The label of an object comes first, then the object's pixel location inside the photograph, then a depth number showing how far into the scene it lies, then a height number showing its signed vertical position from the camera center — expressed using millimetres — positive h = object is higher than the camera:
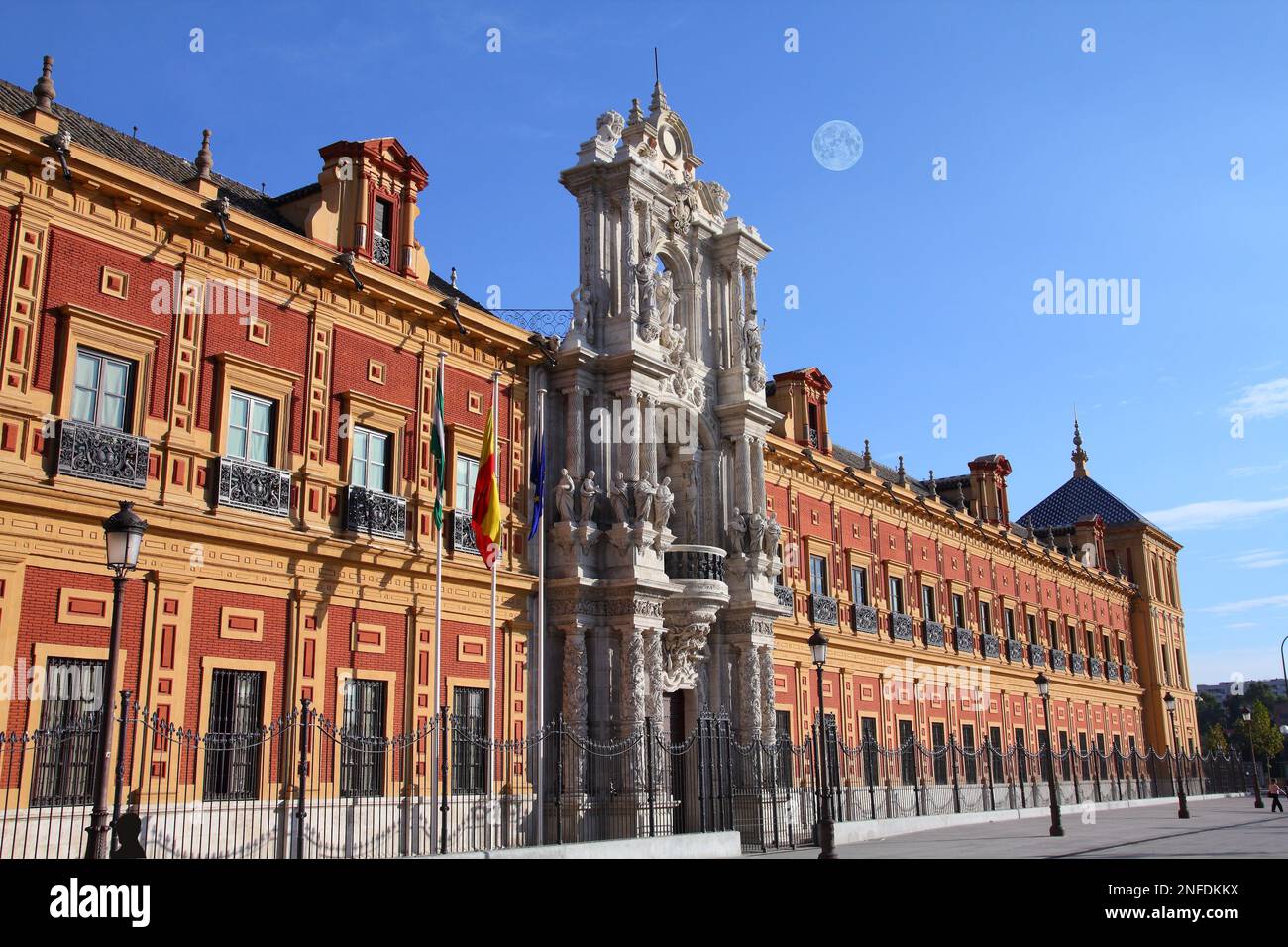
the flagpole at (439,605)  18178 +2379
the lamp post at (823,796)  18688 -709
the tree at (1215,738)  78000 +501
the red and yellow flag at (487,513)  18844 +3898
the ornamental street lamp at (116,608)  9703 +1379
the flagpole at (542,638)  19125 +2095
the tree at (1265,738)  77688 +439
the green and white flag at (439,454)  18344 +4742
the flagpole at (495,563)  19016 +3253
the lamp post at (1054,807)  22125 -1115
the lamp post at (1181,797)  30928 -1346
